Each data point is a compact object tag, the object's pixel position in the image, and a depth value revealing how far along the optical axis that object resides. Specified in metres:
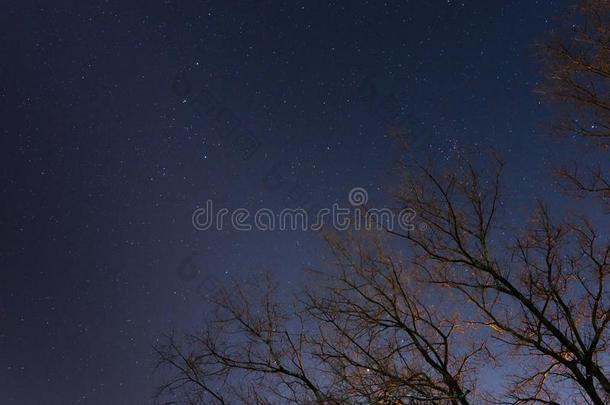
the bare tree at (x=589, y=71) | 7.11
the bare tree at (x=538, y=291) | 6.69
